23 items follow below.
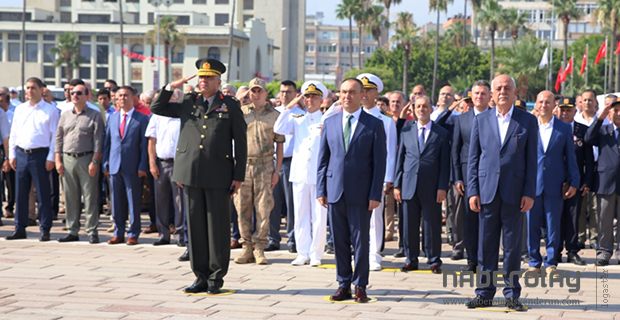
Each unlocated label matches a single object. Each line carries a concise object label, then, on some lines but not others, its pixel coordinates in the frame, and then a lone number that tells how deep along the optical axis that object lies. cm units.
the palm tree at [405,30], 10319
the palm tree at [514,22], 9875
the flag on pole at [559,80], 4809
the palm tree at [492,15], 9806
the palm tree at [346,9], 11269
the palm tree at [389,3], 10650
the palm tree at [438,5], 9806
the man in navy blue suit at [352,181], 1000
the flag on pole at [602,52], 5290
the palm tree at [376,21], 11269
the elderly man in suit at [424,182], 1226
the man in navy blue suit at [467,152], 1080
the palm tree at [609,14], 8038
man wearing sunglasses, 1434
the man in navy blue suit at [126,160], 1435
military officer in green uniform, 1039
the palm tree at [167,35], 10606
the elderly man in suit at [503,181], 958
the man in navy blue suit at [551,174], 1201
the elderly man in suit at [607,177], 1310
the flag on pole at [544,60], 5626
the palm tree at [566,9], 8719
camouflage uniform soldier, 1270
